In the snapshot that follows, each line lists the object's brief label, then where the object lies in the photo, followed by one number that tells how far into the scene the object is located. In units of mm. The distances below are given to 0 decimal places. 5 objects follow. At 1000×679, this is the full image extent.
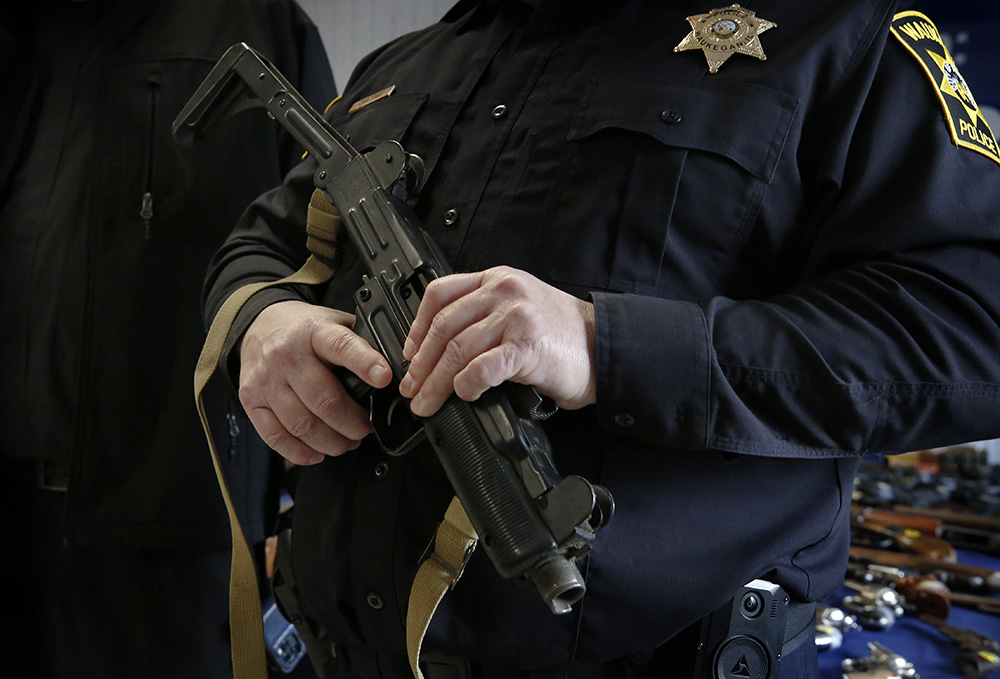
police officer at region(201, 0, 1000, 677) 701
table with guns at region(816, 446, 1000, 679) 1588
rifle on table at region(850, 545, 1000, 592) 1941
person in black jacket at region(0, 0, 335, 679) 1496
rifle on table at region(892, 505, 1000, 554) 2232
